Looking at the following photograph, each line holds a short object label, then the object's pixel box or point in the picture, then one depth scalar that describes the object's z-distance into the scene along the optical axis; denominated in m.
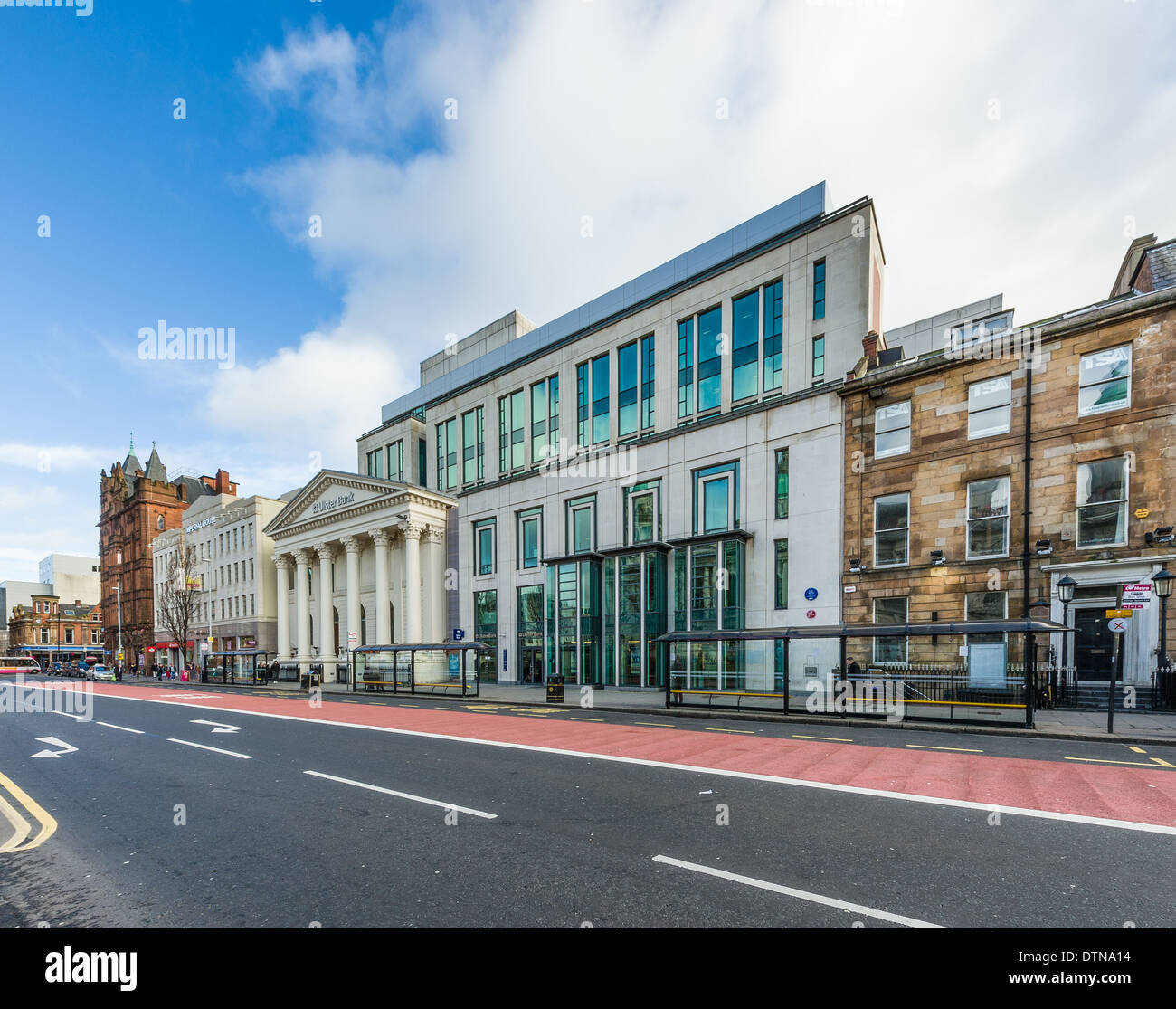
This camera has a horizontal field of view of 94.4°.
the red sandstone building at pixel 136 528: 70.19
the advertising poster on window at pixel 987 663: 14.92
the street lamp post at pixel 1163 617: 14.48
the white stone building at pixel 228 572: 50.78
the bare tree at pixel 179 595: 55.06
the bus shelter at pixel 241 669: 42.62
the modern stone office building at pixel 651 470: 22.83
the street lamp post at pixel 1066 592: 15.58
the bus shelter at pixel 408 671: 27.80
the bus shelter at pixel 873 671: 14.62
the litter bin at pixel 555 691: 21.12
